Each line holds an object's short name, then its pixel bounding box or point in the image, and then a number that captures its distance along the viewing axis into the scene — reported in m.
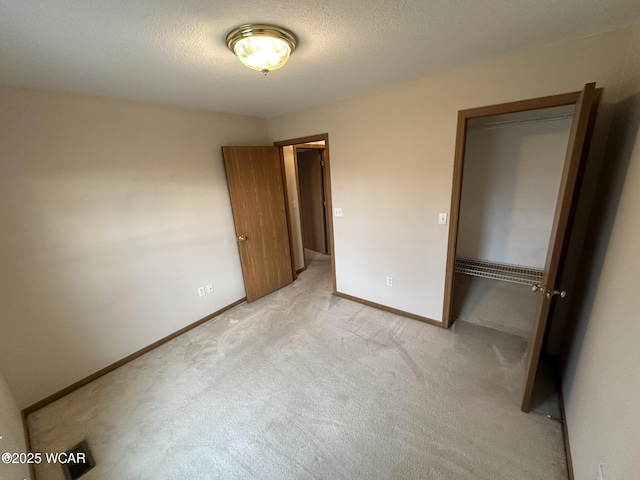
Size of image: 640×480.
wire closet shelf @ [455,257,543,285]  3.20
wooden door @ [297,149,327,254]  4.58
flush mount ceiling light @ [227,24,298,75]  1.20
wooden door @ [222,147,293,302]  2.87
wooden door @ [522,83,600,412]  1.19
